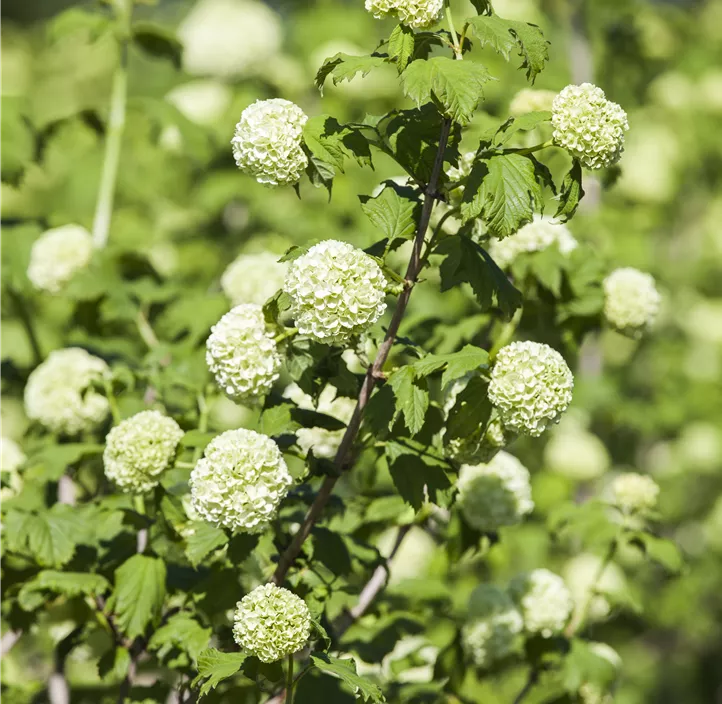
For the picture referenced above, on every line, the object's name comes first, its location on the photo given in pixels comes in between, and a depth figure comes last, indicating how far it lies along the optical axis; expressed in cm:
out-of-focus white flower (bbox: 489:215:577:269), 567
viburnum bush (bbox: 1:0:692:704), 408
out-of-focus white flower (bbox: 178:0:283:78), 1065
